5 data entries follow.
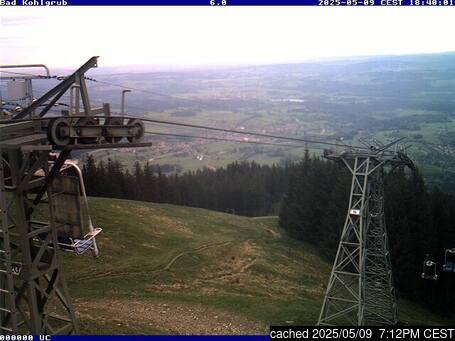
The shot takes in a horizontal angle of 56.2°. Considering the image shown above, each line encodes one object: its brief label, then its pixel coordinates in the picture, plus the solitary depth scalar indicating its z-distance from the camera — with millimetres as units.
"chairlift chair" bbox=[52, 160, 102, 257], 11938
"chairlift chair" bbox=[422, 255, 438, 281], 46331
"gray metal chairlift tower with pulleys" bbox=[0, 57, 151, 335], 9367
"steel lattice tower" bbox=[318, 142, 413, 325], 23391
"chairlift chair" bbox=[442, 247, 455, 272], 26131
